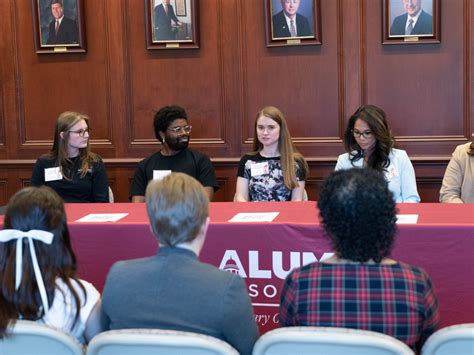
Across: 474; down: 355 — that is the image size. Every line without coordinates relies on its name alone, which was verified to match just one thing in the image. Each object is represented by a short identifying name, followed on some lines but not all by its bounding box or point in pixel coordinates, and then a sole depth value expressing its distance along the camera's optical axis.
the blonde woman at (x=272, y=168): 4.95
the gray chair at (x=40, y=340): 2.12
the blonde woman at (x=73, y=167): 5.26
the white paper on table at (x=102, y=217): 3.54
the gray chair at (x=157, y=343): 1.96
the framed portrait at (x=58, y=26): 6.21
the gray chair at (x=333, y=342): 1.92
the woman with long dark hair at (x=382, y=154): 4.74
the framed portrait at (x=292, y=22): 5.79
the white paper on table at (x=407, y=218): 3.23
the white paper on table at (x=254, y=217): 3.38
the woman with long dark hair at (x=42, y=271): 2.38
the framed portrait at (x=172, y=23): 6.00
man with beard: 5.51
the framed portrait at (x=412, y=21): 5.60
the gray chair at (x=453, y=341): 1.97
